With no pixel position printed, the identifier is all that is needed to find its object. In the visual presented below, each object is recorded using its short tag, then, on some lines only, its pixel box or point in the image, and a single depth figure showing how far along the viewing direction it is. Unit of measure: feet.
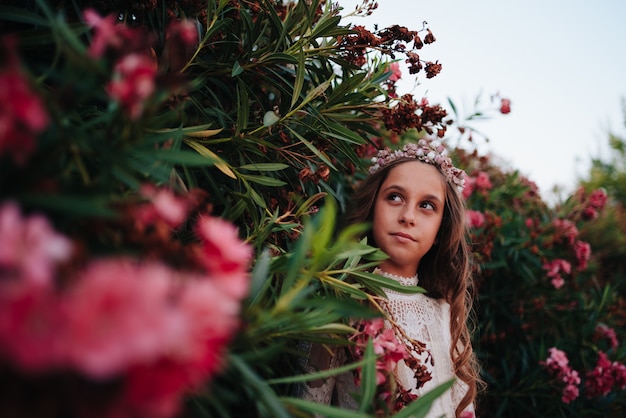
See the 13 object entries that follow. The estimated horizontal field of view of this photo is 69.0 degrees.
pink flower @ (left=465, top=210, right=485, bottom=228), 7.92
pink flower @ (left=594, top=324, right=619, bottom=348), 7.66
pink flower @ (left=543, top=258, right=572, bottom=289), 7.76
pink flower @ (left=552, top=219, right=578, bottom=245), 8.20
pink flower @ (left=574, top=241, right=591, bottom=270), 8.21
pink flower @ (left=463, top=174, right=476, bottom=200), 8.04
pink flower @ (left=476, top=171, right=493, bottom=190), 8.85
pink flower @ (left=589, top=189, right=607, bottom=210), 8.68
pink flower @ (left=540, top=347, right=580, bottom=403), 6.64
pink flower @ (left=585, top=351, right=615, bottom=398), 6.91
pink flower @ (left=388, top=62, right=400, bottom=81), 5.45
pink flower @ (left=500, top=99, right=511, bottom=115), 7.24
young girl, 5.65
